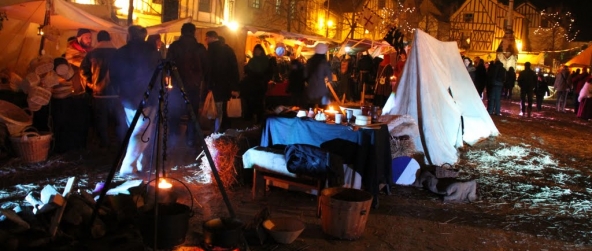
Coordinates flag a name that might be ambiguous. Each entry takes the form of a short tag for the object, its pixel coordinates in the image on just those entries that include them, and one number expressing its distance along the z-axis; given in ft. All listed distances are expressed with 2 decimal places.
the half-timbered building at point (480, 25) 158.71
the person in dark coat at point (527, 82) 56.59
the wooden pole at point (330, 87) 30.71
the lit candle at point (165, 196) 15.96
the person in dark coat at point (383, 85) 42.45
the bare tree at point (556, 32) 159.22
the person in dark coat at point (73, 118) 25.23
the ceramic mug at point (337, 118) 19.85
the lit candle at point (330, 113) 21.15
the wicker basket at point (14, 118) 23.31
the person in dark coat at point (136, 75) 20.58
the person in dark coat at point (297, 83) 34.40
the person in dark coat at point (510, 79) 68.13
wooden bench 17.82
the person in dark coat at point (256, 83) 34.58
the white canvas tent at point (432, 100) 27.25
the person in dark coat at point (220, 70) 27.66
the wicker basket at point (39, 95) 23.91
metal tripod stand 13.46
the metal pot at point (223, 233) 13.10
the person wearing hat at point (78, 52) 26.76
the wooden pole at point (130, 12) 38.57
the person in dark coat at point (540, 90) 67.05
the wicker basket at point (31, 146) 22.85
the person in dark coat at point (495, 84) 52.39
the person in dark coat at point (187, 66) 24.20
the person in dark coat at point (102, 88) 25.04
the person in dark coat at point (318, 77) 30.40
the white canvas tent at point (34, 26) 30.19
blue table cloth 18.33
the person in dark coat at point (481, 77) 54.95
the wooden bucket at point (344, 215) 14.93
